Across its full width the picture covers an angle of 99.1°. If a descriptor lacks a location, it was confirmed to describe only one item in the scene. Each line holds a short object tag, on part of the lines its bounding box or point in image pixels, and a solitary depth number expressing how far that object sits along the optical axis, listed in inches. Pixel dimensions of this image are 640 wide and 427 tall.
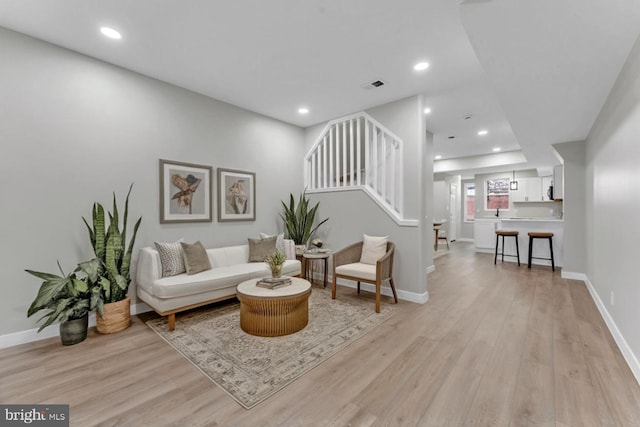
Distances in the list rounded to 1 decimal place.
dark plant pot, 97.5
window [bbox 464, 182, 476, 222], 429.1
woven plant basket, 106.1
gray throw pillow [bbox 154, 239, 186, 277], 124.0
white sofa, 110.6
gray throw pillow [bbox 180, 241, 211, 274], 127.7
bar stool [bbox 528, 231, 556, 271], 220.1
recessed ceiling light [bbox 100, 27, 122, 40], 97.9
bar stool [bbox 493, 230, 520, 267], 240.5
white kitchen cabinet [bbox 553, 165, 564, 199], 248.4
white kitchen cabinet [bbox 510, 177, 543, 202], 308.7
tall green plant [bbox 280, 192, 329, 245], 186.9
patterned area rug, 77.5
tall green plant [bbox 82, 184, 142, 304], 106.6
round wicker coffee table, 103.0
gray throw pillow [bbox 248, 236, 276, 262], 157.8
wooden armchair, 132.0
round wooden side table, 167.0
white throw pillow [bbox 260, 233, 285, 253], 168.2
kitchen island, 228.7
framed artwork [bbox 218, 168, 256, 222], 159.3
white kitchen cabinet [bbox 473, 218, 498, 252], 311.3
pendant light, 325.7
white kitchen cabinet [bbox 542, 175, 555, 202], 303.0
